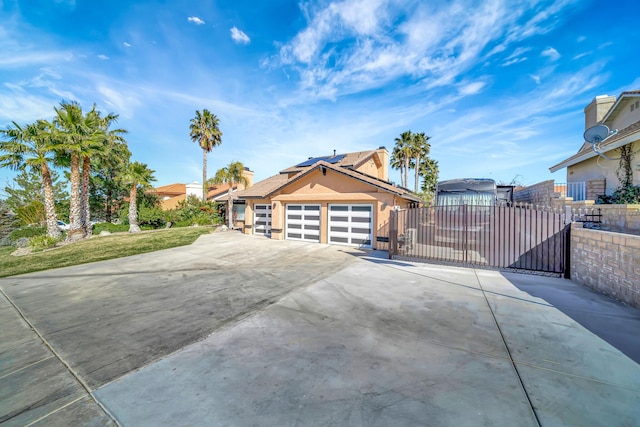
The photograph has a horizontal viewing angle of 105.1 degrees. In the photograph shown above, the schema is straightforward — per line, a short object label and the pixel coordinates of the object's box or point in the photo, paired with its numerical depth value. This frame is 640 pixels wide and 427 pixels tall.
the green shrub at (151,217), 26.21
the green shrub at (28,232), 20.25
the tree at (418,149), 33.28
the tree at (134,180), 23.19
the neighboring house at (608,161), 8.70
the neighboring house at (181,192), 39.66
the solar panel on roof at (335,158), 18.56
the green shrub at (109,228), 22.98
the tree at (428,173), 36.78
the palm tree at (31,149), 16.12
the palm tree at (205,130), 32.16
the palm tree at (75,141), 16.80
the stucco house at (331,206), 12.62
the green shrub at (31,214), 25.89
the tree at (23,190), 36.38
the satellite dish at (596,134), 8.87
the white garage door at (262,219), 18.39
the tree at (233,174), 27.33
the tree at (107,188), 26.89
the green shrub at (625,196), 8.20
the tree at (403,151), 32.96
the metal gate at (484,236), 7.65
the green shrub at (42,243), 14.97
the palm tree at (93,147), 17.83
